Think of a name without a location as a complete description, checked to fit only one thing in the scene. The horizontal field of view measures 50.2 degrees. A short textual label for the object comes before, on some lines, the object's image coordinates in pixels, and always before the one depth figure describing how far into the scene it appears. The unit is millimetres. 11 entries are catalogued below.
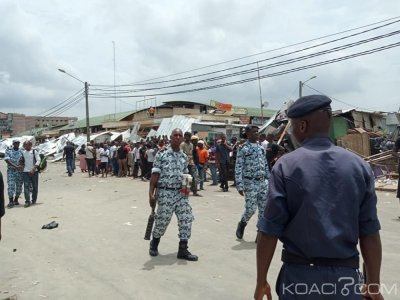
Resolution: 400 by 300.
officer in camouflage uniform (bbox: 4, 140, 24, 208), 11658
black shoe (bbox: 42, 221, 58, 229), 8561
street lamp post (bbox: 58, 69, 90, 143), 31828
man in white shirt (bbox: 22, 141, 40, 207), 11594
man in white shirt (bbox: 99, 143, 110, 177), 21312
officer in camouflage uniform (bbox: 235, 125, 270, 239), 6707
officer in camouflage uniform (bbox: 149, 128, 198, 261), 5980
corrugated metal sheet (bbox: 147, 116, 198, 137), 25595
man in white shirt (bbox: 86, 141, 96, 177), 22109
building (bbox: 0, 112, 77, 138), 95806
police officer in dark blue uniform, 2158
